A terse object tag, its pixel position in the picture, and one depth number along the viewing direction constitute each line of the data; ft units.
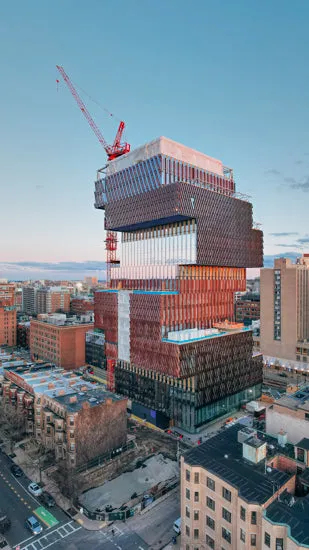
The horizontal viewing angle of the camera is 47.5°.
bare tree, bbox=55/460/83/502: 222.89
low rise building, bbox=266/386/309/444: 205.46
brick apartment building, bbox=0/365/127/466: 257.96
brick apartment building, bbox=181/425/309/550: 140.05
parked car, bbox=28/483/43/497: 230.42
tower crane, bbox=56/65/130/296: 580.30
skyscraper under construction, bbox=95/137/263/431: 342.64
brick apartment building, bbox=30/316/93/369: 537.24
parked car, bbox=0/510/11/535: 198.06
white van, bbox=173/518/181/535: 195.00
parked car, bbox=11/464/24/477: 253.65
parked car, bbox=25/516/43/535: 197.16
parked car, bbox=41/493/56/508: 220.64
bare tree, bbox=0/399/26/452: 299.58
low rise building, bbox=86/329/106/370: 529.86
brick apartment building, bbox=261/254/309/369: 492.13
